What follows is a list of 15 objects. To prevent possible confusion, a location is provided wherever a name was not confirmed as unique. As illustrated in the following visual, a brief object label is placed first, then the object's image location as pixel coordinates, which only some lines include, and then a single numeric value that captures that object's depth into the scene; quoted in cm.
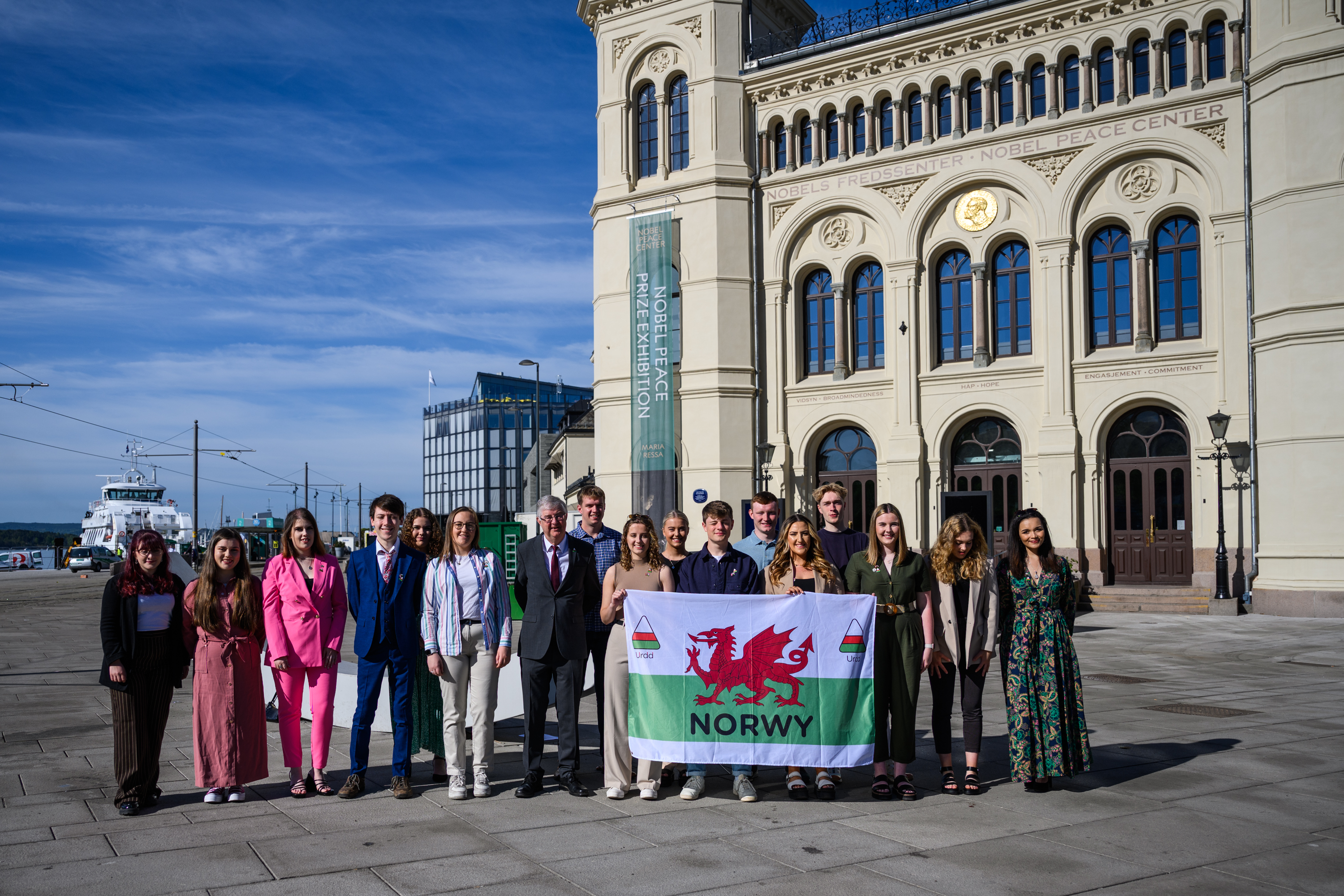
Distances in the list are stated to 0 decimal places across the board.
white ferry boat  9031
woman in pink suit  720
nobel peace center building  2350
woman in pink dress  694
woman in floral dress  708
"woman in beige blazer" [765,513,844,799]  720
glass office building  12562
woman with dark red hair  675
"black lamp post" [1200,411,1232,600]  2341
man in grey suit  733
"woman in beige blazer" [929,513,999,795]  717
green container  1452
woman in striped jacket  723
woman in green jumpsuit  712
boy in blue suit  727
